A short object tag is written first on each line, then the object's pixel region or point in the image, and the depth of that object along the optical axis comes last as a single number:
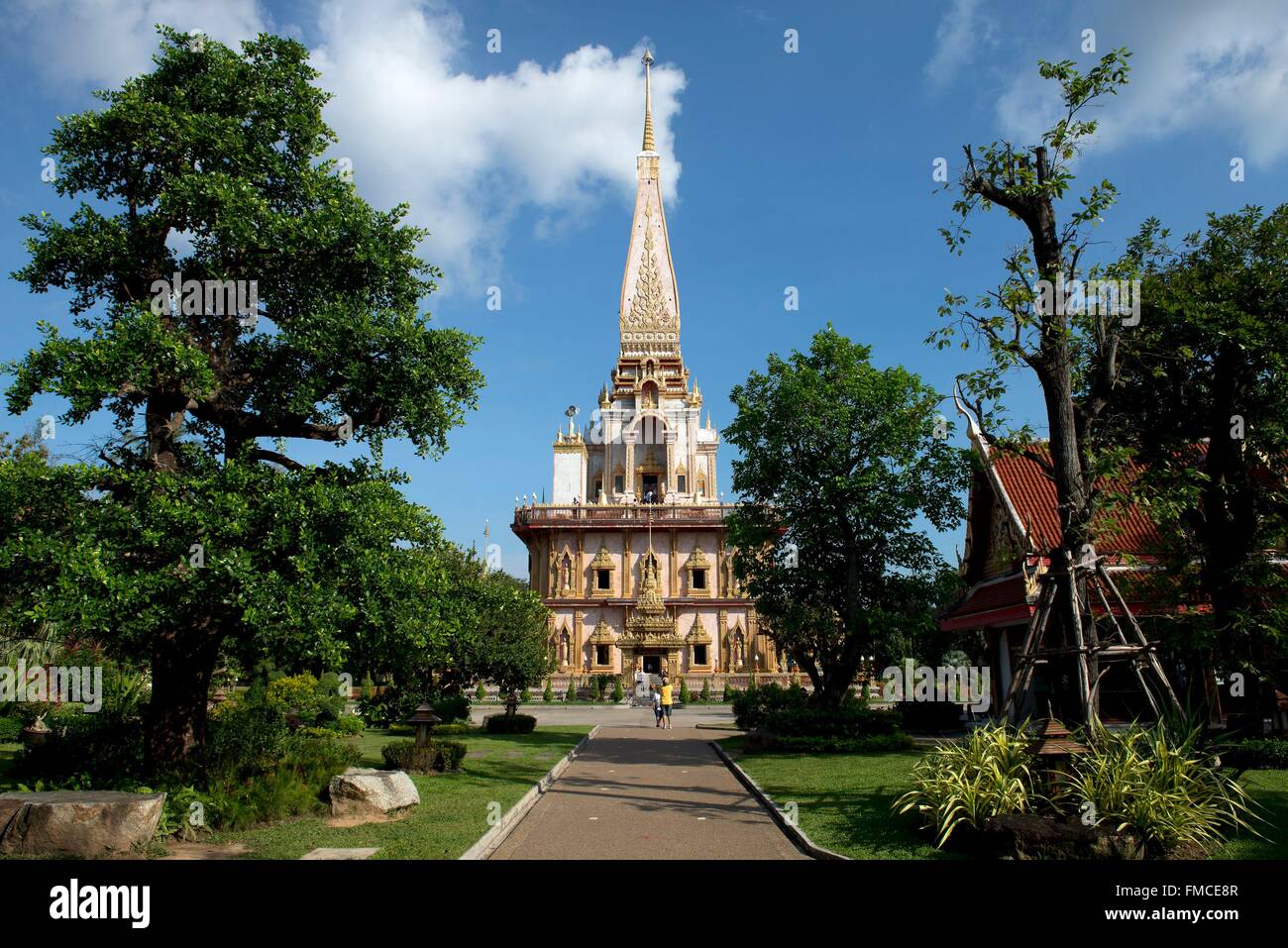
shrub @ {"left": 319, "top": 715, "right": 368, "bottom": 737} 24.66
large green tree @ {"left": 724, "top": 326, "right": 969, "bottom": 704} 23.34
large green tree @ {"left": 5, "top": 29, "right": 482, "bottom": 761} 11.01
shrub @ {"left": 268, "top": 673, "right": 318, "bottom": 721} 23.88
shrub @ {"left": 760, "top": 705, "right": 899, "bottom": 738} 21.58
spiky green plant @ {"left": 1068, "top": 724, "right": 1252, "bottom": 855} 9.03
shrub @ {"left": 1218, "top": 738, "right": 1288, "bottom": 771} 14.86
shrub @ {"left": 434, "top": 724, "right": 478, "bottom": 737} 27.45
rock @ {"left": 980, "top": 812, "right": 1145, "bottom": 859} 8.79
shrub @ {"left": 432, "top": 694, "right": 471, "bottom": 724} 28.62
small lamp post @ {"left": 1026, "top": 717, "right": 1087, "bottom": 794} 10.27
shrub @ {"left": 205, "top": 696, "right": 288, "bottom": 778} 12.96
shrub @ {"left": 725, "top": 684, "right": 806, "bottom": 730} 25.02
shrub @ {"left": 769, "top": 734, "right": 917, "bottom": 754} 21.06
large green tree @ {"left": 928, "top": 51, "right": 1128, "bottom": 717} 12.01
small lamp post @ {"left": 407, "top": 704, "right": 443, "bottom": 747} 17.62
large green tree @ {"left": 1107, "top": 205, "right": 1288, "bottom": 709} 15.00
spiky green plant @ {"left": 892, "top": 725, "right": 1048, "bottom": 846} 9.95
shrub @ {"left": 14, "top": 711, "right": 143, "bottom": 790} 13.57
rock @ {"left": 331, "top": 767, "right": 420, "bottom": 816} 12.35
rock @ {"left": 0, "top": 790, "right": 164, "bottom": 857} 9.41
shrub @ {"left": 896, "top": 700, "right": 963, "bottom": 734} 26.81
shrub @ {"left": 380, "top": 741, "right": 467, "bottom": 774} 16.97
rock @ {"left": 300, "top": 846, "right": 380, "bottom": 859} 9.66
